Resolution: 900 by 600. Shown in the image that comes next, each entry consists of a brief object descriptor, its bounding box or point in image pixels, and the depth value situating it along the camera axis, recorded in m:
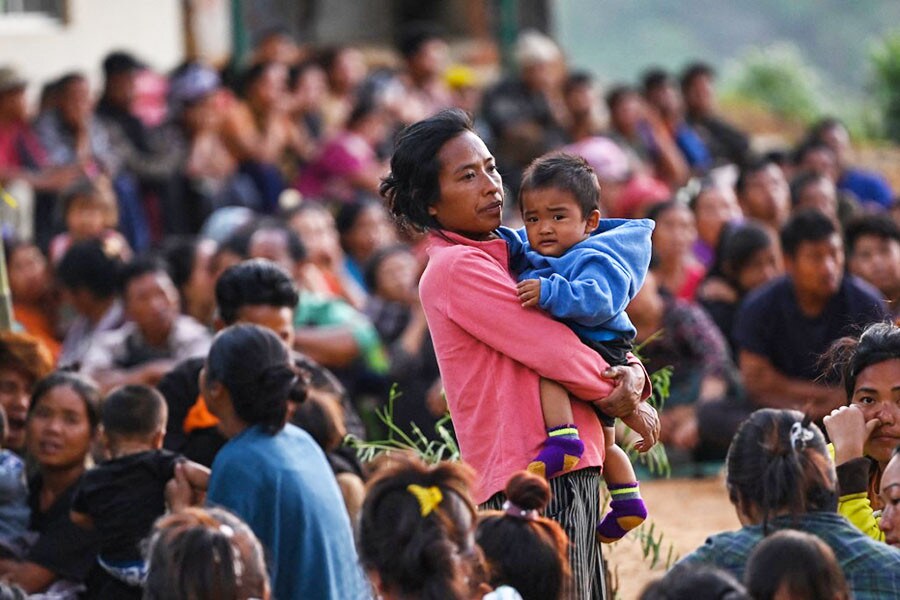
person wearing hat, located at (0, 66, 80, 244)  21.57
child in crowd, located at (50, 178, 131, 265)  19.77
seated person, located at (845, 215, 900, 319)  18.22
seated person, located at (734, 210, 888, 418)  17.01
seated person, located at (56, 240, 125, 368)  17.89
